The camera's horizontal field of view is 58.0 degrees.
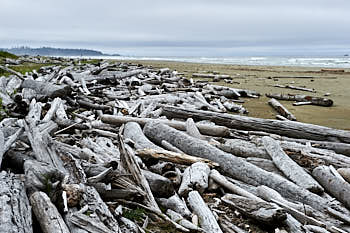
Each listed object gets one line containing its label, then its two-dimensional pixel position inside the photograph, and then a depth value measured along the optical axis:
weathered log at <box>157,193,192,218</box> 3.77
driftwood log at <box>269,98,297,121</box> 9.76
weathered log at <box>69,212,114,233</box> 2.77
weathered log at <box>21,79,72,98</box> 9.68
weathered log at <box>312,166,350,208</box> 3.96
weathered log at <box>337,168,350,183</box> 4.43
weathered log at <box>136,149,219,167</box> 4.92
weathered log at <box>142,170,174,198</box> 4.04
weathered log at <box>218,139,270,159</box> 5.35
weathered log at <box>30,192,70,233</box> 2.69
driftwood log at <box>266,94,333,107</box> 12.42
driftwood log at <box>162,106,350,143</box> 6.24
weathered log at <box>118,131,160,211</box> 3.77
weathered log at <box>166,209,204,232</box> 3.39
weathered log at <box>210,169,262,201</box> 4.10
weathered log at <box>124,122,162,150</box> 5.67
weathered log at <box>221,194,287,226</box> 3.47
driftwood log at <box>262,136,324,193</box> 4.22
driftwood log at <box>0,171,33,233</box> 2.52
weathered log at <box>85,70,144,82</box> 15.24
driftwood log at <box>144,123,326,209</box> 4.05
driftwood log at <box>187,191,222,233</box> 3.47
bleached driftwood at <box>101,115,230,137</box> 6.52
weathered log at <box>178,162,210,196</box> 4.26
